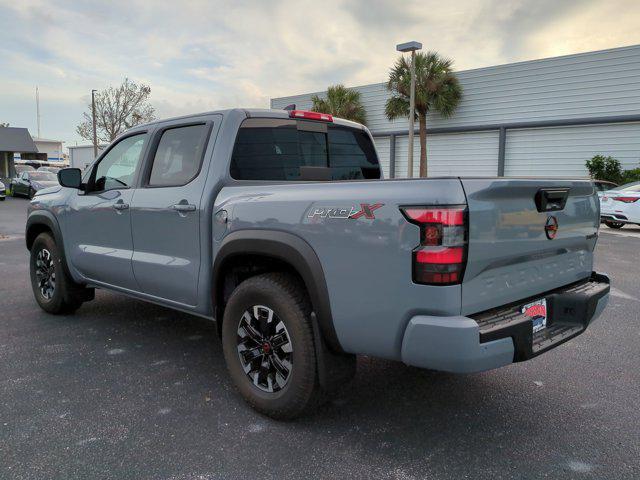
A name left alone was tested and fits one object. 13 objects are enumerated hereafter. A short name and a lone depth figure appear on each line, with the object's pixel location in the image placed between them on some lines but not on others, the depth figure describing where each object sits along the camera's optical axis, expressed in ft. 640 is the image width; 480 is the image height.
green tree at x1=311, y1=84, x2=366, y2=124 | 87.61
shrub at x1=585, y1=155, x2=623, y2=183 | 62.44
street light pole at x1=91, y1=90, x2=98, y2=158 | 130.11
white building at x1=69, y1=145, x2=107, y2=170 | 136.98
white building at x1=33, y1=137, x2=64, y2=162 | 299.99
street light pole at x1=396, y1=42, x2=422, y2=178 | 59.57
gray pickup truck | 7.81
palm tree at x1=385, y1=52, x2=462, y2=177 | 75.05
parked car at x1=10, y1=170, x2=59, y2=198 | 82.07
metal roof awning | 129.08
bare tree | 152.46
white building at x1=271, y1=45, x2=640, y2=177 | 62.80
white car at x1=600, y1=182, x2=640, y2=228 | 42.01
